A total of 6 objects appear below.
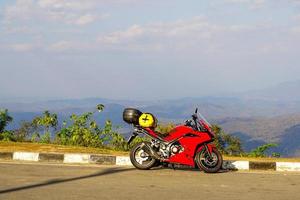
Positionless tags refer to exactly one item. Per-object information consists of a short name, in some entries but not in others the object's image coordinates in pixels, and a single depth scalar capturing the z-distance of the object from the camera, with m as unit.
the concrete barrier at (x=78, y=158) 9.49
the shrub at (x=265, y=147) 18.95
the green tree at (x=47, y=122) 17.17
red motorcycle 8.71
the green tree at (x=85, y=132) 14.48
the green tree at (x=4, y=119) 17.19
